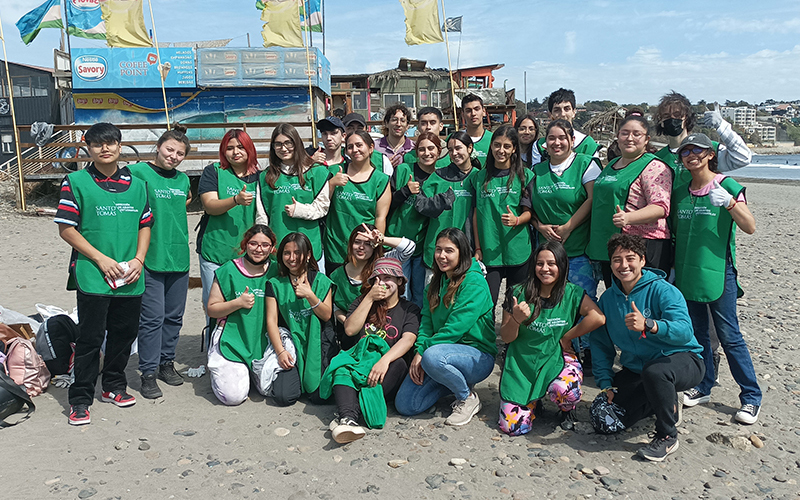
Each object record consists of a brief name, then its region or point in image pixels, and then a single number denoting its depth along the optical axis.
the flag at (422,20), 11.25
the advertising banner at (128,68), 19.50
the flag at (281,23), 13.96
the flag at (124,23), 12.66
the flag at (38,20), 14.45
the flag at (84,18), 13.90
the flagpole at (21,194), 15.94
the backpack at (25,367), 4.75
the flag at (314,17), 16.69
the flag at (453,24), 16.08
